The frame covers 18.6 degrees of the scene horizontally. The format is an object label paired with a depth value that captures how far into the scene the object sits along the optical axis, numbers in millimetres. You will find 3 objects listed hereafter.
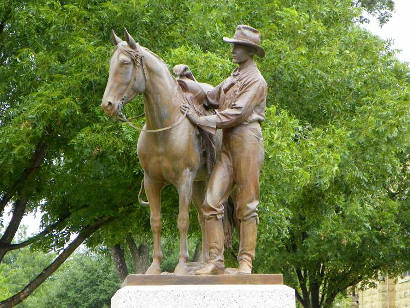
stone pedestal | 11629
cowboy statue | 12541
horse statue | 12335
